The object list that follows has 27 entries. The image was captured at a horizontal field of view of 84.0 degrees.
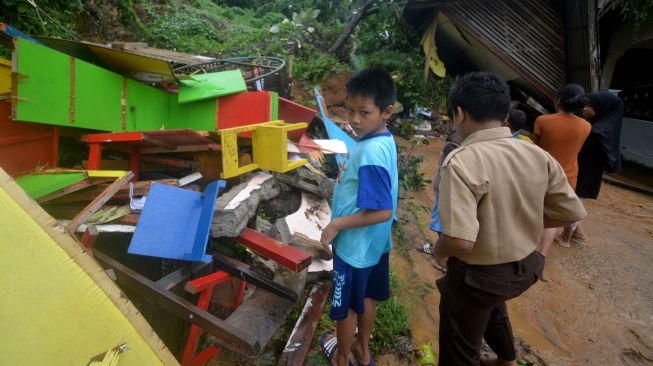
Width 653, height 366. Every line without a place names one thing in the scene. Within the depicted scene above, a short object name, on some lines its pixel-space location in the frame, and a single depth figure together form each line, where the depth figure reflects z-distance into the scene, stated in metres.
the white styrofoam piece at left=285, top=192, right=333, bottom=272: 2.82
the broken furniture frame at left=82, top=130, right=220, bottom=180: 2.60
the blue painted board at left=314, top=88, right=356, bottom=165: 4.67
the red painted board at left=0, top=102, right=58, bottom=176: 2.30
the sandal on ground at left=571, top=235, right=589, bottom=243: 4.51
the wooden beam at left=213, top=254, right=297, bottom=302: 2.26
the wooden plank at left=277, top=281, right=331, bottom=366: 2.09
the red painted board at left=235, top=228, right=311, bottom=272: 2.22
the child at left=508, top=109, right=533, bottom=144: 3.45
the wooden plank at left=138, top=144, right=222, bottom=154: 2.95
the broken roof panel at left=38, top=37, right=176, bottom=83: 2.71
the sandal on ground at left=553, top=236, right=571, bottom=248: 4.31
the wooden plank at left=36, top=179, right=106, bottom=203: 2.24
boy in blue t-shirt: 1.68
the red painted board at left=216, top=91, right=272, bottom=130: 3.46
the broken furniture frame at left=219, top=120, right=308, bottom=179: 2.78
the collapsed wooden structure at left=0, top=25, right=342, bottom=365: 2.11
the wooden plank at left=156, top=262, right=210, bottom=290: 2.10
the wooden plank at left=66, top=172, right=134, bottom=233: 1.94
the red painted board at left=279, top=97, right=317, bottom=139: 4.29
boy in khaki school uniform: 1.42
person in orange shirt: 3.38
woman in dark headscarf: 3.84
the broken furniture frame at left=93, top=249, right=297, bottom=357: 1.81
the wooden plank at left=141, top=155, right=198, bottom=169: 3.05
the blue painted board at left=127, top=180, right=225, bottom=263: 2.17
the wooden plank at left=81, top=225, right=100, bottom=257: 2.04
